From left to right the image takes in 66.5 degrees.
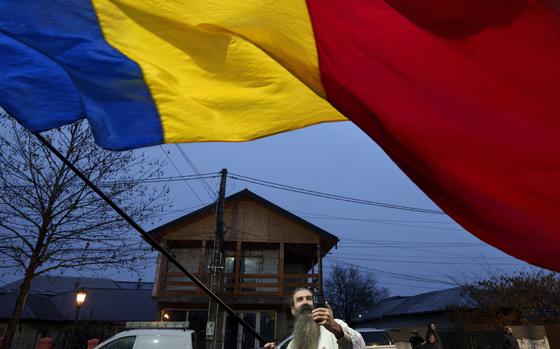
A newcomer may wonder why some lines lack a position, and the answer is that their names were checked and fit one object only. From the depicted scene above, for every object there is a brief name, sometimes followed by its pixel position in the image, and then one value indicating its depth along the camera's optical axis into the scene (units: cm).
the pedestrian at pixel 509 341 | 1345
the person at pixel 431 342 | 1262
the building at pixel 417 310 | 3576
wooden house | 2508
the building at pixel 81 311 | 3691
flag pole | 282
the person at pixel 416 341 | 1513
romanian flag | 195
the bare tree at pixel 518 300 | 2098
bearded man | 255
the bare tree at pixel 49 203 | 1429
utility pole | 1712
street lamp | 1862
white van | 1180
